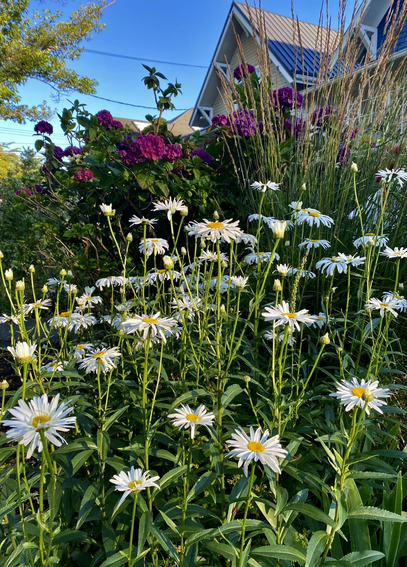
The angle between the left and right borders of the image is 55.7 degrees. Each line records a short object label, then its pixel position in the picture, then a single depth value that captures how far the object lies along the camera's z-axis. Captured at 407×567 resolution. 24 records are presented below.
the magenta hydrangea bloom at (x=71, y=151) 2.94
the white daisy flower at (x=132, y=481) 0.76
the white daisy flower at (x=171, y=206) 1.48
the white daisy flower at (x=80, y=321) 1.61
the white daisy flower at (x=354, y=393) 0.89
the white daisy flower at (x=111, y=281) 1.70
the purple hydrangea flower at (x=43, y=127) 2.83
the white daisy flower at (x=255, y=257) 1.73
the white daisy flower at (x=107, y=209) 1.41
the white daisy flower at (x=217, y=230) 1.21
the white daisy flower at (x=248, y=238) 1.56
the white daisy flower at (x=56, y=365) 1.31
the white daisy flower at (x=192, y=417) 0.91
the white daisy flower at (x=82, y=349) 1.46
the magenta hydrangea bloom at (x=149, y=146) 2.39
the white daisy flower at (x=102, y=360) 1.10
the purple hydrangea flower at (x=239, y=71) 2.84
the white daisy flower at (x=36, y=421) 0.69
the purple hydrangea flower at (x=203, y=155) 2.88
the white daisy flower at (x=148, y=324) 0.98
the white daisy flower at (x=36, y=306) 1.35
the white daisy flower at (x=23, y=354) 0.82
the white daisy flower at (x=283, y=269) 1.24
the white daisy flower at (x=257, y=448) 0.71
